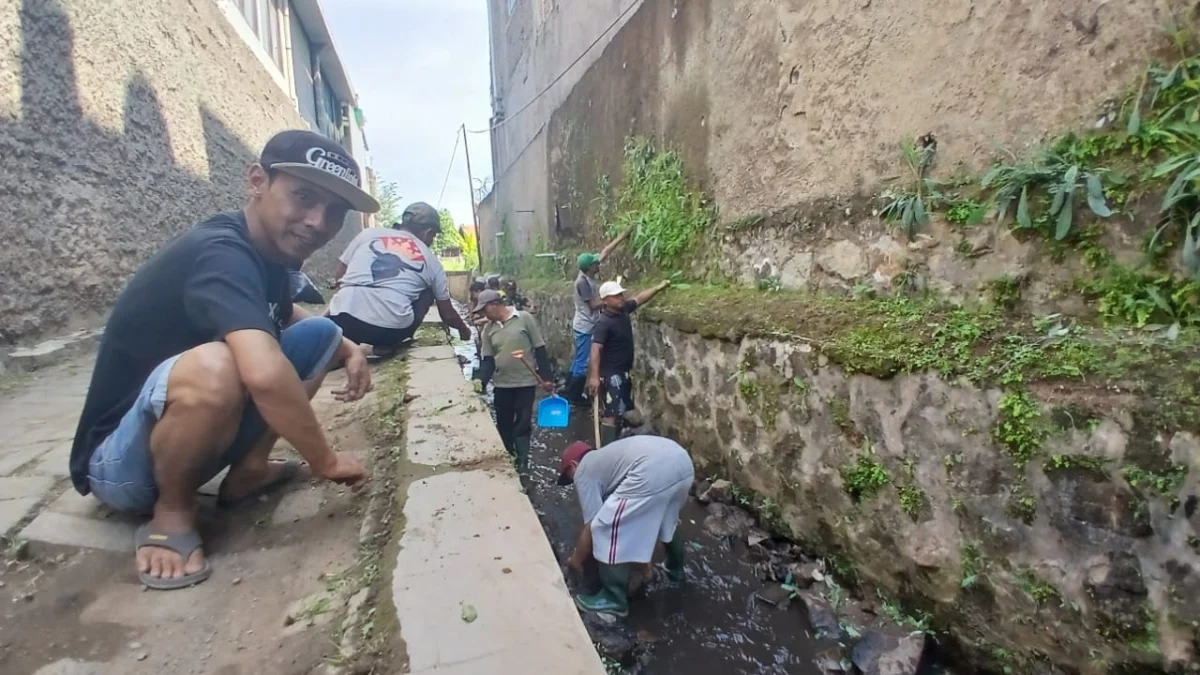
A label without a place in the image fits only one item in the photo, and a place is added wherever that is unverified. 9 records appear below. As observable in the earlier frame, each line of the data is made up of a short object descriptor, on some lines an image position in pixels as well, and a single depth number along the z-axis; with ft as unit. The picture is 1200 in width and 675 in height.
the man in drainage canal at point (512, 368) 15.89
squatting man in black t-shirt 5.18
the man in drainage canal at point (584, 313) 20.38
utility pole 57.88
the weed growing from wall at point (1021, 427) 6.58
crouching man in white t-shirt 13.10
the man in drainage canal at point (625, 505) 10.03
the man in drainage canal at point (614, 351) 16.74
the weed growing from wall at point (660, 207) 16.02
